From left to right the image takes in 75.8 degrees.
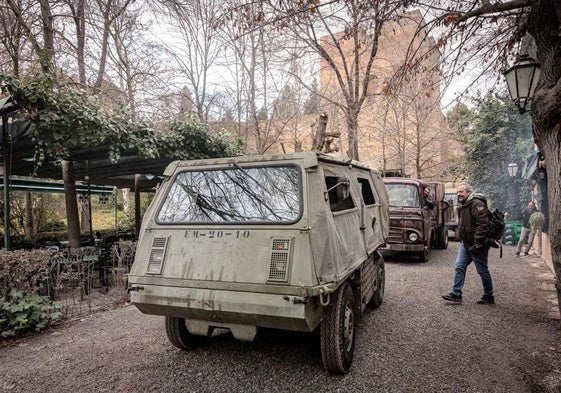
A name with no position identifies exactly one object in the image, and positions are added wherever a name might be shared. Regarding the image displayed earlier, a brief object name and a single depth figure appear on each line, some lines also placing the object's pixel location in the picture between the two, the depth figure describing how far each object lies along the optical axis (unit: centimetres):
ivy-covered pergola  594
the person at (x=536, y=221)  1012
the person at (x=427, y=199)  1008
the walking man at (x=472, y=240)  557
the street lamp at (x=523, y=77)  484
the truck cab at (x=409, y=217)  952
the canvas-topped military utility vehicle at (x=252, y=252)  305
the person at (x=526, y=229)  1112
